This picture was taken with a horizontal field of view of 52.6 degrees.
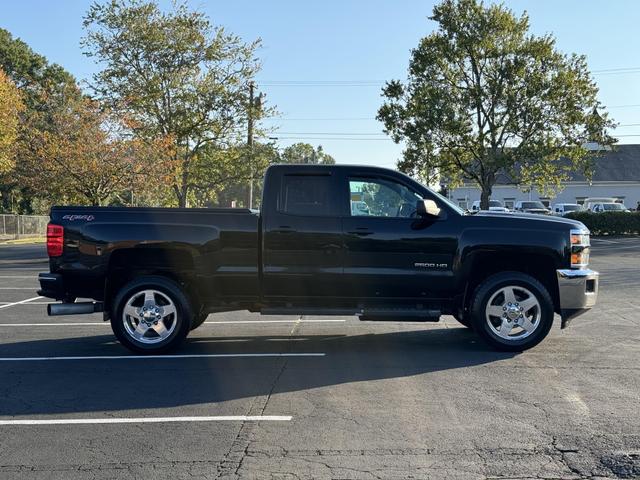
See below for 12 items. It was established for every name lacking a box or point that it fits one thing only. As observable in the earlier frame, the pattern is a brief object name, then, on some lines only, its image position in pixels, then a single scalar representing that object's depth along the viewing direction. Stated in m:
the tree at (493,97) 31.78
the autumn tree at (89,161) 29.84
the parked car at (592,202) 43.50
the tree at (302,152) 105.43
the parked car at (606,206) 40.31
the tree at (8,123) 31.11
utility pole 32.06
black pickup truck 7.42
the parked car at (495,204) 48.76
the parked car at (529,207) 42.55
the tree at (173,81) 30.50
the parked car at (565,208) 44.19
